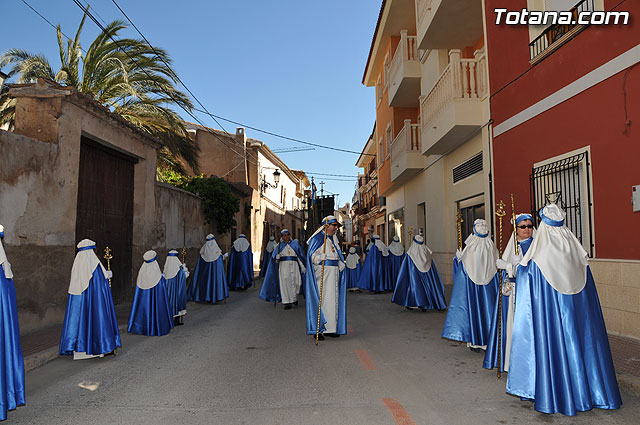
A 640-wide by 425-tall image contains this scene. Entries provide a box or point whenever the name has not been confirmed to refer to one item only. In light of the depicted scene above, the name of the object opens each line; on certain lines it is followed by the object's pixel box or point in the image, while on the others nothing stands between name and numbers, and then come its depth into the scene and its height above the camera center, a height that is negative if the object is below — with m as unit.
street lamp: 29.08 +4.29
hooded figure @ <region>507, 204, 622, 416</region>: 3.88 -0.78
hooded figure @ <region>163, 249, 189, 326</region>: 8.79 -0.74
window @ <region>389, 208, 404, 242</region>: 22.48 +1.12
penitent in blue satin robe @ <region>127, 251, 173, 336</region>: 7.82 -0.97
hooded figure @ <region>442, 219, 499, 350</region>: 6.39 -0.69
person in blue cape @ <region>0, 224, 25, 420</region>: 3.94 -0.87
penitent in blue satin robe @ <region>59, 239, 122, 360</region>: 6.02 -0.87
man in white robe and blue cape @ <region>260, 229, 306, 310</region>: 10.94 -0.67
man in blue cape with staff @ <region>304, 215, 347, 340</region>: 7.34 -0.61
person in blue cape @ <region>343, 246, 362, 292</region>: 15.74 -0.85
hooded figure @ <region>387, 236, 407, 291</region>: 15.10 -0.53
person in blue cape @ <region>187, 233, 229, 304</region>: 11.99 -0.82
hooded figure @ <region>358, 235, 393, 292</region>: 14.99 -0.79
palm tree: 12.80 +4.95
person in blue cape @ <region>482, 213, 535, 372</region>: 4.86 -0.56
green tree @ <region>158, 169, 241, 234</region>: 18.19 +2.07
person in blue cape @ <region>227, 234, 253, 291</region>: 15.45 -0.69
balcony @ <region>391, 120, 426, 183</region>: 16.92 +3.44
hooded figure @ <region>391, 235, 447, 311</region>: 10.17 -0.83
